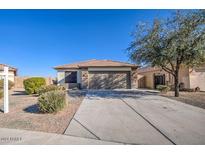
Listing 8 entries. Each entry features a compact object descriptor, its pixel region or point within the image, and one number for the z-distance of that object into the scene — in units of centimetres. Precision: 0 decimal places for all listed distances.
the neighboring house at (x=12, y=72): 1698
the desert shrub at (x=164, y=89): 1051
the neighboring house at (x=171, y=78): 1269
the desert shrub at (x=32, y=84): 962
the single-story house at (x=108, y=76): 1384
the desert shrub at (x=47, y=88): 789
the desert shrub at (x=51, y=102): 499
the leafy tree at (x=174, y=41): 748
